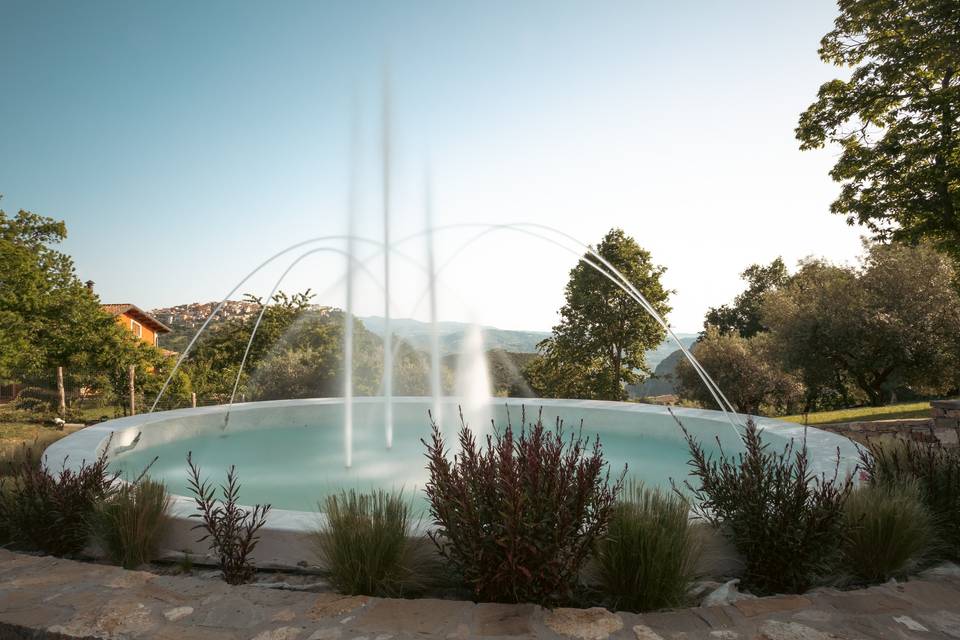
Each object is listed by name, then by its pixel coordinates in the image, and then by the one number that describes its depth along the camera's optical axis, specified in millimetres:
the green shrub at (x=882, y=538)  2998
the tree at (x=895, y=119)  10695
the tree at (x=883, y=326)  16328
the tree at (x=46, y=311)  16766
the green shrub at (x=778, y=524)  2883
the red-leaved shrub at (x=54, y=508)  3521
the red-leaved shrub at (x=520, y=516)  2520
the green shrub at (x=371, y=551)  2811
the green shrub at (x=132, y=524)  3309
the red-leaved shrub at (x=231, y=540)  3027
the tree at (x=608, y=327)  19109
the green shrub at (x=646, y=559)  2641
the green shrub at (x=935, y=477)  3342
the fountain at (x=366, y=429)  6312
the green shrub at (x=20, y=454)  5172
